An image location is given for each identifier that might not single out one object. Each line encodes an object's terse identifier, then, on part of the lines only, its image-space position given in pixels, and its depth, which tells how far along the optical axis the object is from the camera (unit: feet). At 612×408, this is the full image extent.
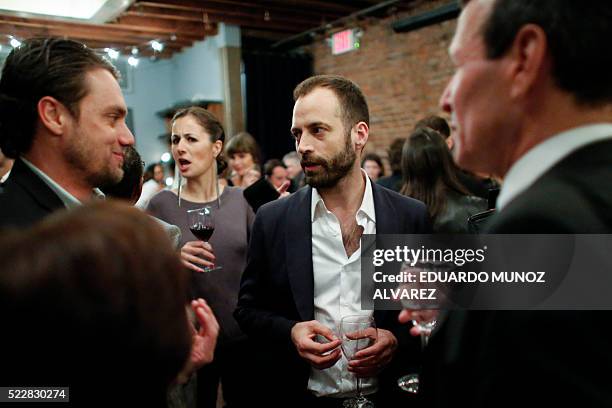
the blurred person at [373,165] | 17.85
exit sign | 23.48
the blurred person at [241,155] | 13.65
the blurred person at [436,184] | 8.36
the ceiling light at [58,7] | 14.02
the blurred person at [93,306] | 1.85
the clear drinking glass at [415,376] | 4.15
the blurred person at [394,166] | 12.23
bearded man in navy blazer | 5.05
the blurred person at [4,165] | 8.01
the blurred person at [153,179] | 18.28
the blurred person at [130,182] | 6.39
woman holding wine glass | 7.10
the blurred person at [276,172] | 16.26
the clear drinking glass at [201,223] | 6.94
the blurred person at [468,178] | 10.22
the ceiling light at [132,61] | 19.80
